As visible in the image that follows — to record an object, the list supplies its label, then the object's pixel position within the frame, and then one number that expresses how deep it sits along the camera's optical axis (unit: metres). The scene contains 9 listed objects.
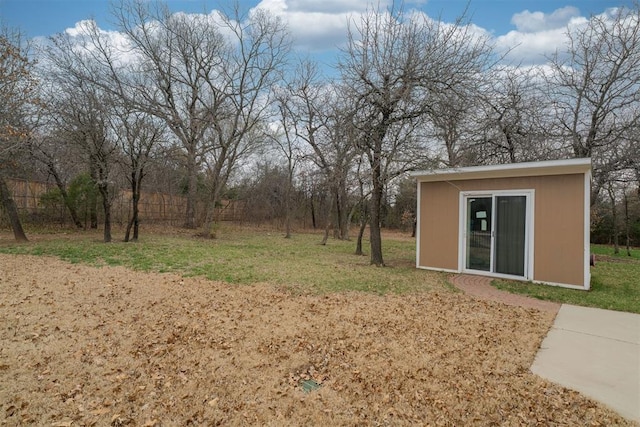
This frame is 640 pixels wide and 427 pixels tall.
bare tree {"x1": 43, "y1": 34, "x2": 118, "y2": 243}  9.75
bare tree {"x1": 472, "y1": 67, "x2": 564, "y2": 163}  10.09
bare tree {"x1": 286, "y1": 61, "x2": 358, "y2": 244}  11.03
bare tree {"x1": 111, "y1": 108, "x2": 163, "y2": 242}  10.27
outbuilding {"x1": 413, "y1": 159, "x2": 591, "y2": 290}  6.06
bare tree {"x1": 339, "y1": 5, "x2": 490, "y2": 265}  6.86
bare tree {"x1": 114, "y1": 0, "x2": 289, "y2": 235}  13.40
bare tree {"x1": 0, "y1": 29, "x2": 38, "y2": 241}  7.34
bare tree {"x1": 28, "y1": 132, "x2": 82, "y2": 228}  10.39
